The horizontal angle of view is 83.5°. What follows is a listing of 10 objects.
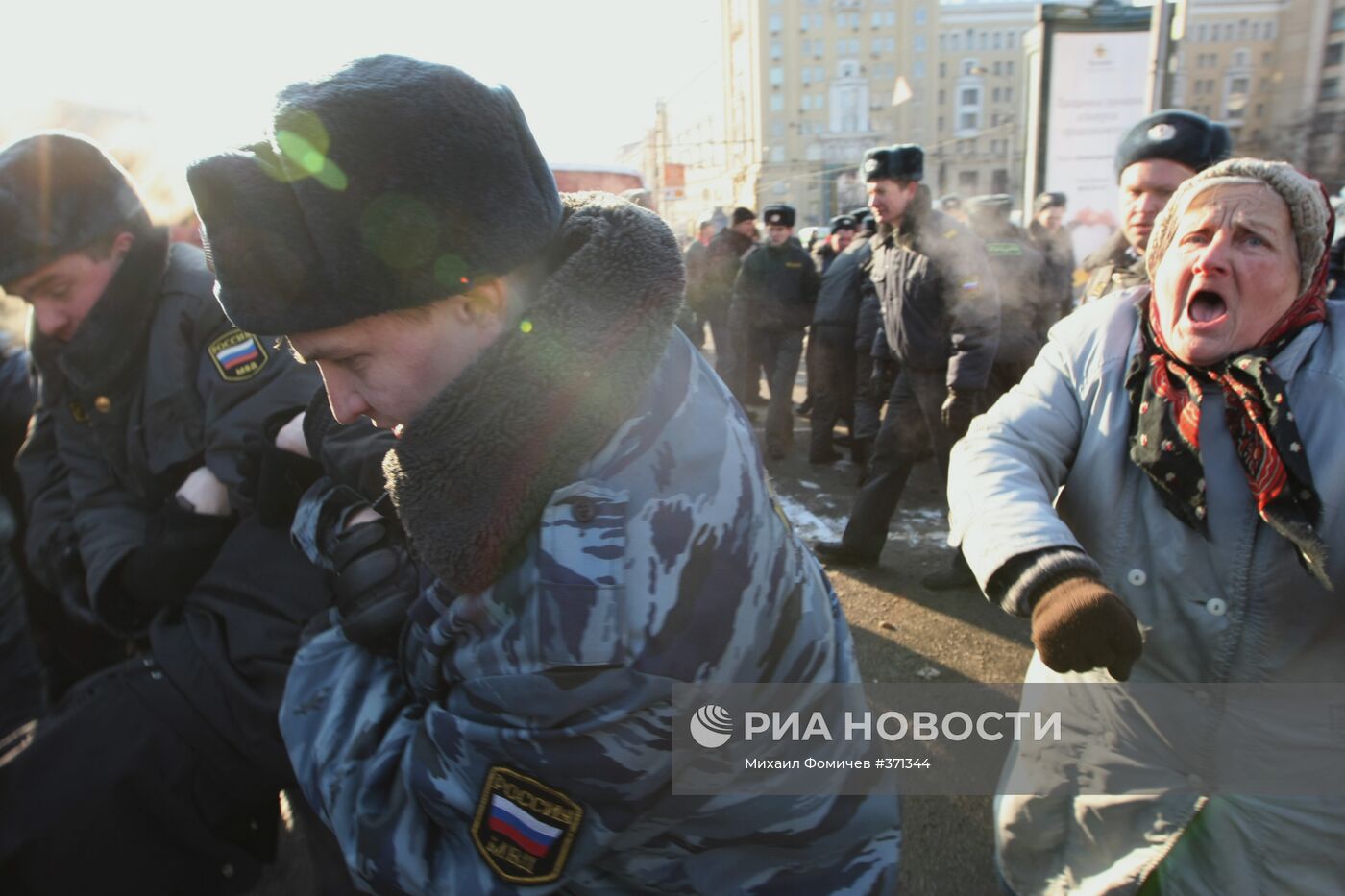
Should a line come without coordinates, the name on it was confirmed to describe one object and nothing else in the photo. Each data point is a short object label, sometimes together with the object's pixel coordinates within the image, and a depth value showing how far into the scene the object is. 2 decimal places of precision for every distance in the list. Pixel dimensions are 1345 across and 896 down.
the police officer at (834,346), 6.37
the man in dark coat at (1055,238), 6.75
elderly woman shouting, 1.21
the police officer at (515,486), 0.86
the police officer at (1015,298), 5.00
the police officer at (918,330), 3.93
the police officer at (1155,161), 2.76
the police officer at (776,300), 6.83
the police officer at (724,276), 8.14
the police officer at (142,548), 1.38
